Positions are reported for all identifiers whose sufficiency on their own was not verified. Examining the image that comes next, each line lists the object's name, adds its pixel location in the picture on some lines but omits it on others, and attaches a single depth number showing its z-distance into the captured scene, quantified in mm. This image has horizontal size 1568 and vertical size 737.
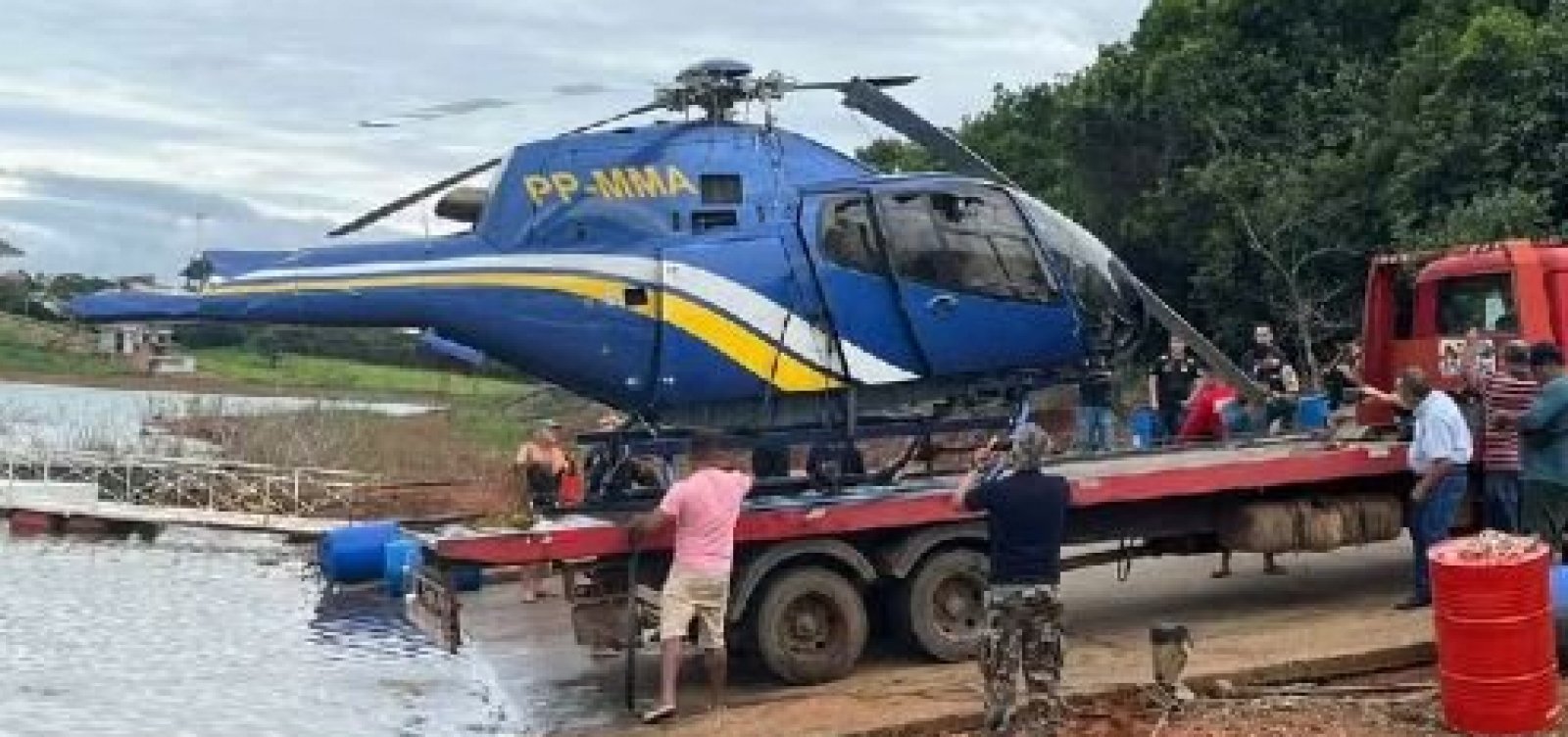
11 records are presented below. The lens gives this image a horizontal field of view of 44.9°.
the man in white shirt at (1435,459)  11461
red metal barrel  8305
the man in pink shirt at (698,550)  10367
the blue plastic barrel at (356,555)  19234
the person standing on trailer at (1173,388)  15609
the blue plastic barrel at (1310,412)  15289
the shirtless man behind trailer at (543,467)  14719
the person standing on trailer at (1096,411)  13500
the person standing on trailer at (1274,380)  15016
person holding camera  8906
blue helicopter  12414
